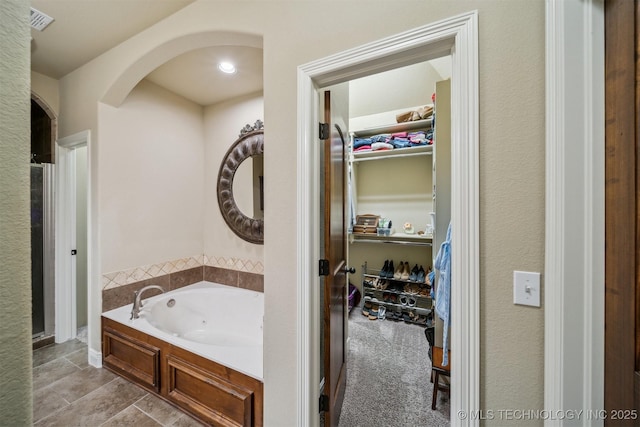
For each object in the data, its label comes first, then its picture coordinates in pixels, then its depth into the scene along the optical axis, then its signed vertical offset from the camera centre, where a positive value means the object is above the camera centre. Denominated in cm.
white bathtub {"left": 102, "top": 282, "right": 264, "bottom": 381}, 239 -101
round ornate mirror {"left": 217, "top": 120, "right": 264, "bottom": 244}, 269 +32
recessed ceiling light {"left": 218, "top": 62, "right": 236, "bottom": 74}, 223 +129
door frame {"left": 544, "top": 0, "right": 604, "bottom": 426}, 78 +2
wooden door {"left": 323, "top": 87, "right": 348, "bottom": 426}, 141 -29
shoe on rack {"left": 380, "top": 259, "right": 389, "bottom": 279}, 319 -74
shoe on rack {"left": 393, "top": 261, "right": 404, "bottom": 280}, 310 -75
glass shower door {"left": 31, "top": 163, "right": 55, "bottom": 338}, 248 -34
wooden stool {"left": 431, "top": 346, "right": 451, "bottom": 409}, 161 -101
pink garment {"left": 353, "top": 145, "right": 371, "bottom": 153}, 317 +80
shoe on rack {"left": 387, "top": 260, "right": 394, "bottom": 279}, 315 -74
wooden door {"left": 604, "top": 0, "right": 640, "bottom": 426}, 70 -1
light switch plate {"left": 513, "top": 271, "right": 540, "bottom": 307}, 88 -27
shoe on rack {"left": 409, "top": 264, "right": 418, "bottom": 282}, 301 -75
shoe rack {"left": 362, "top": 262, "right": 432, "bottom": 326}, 301 -108
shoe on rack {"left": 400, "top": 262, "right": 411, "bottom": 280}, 307 -74
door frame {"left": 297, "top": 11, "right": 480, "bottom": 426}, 94 +16
